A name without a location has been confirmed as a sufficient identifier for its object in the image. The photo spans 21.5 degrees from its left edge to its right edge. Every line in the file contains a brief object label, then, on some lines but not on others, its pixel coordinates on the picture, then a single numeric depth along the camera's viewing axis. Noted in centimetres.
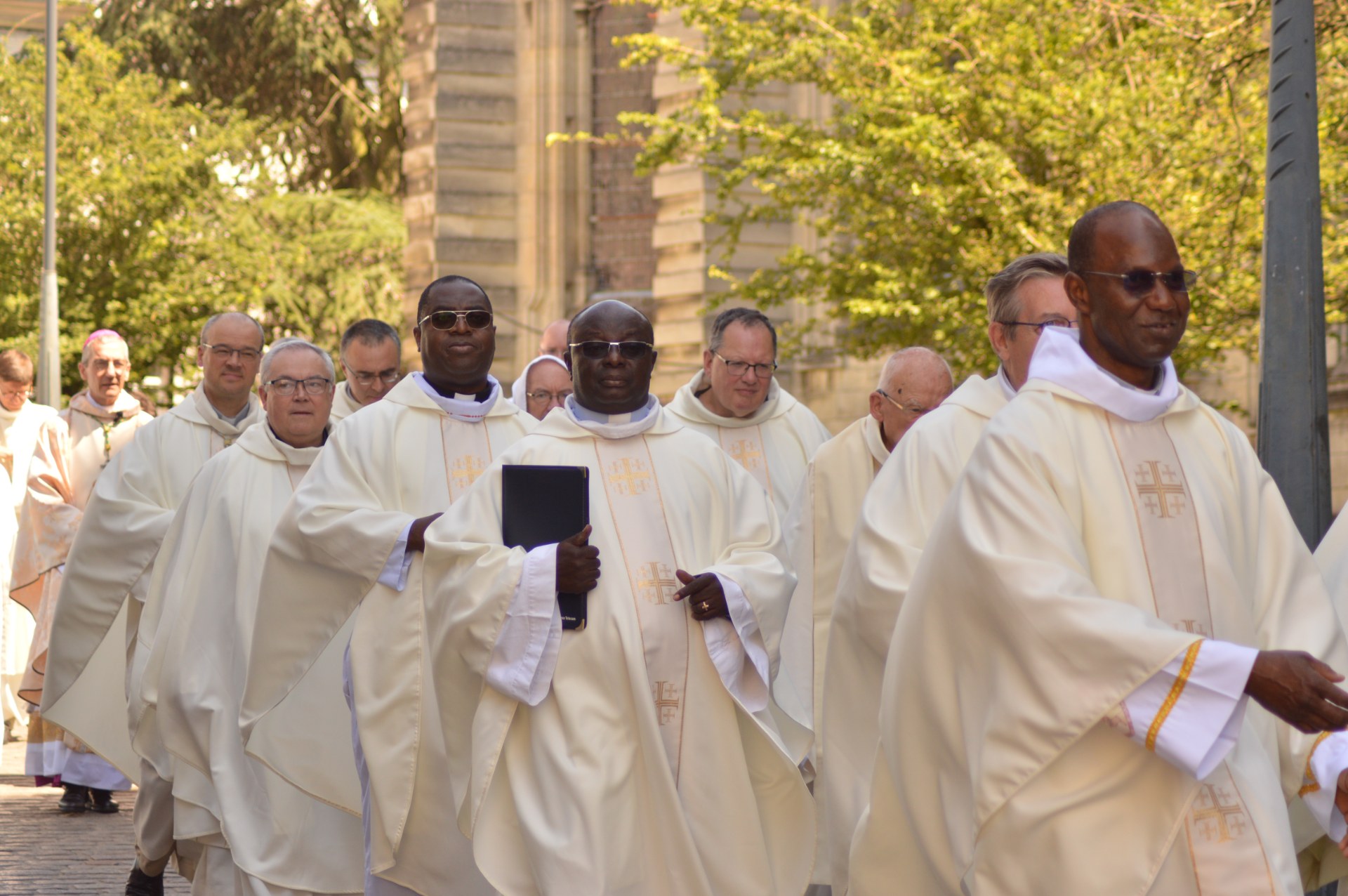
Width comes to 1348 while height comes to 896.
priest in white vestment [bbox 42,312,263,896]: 1562
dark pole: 1115
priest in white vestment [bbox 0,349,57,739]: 2333
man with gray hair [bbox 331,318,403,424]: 1593
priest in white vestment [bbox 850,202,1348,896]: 714
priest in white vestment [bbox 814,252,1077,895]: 1013
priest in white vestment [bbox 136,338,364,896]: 1324
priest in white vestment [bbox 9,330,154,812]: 1934
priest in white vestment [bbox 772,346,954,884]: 1238
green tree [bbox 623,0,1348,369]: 2436
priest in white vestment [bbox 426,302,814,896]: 994
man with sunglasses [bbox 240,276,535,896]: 1173
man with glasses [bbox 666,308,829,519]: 1460
